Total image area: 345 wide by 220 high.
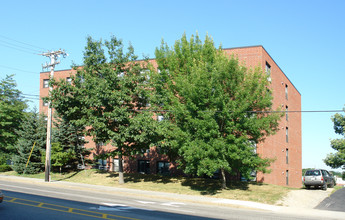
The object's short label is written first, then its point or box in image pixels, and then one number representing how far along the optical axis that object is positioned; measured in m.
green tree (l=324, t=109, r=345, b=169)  40.94
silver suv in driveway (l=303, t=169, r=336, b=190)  26.44
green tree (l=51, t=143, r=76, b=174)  33.22
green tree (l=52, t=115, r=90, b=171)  34.40
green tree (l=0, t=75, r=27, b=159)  41.97
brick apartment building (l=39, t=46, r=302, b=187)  32.03
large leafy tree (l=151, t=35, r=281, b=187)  21.26
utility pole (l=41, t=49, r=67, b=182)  28.75
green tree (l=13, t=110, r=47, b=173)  35.31
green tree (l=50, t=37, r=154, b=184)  24.95
